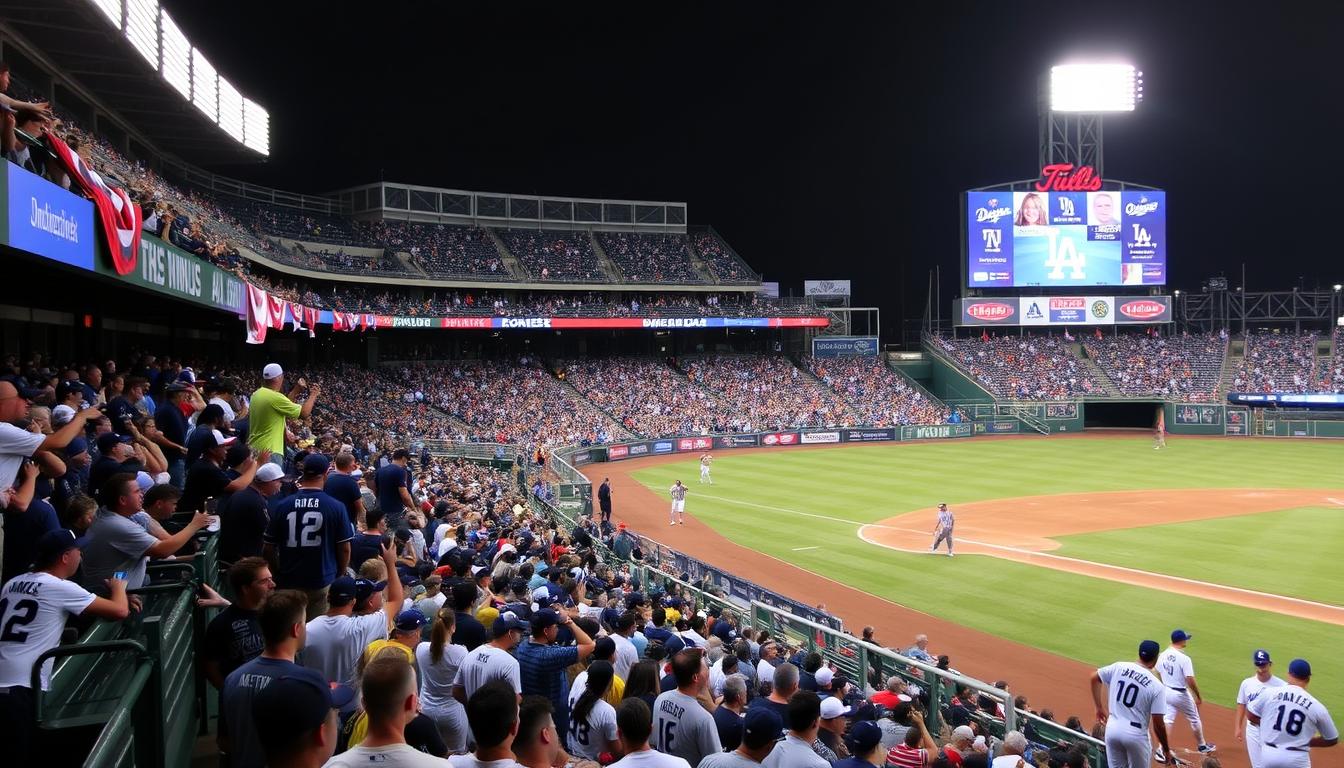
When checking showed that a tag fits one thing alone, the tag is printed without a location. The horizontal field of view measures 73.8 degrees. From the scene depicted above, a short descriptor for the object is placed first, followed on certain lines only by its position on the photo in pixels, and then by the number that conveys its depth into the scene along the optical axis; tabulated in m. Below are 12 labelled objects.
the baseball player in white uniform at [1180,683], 10.62
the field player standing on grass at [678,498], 28.91
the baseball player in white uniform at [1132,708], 8.92
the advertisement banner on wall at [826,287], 74.55
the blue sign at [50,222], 8.99
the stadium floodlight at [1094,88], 59.81
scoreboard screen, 60.22
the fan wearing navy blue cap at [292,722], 3.26
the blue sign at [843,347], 67.00
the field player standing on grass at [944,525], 22.95
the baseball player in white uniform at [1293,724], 8.17
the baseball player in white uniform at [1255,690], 8.75
